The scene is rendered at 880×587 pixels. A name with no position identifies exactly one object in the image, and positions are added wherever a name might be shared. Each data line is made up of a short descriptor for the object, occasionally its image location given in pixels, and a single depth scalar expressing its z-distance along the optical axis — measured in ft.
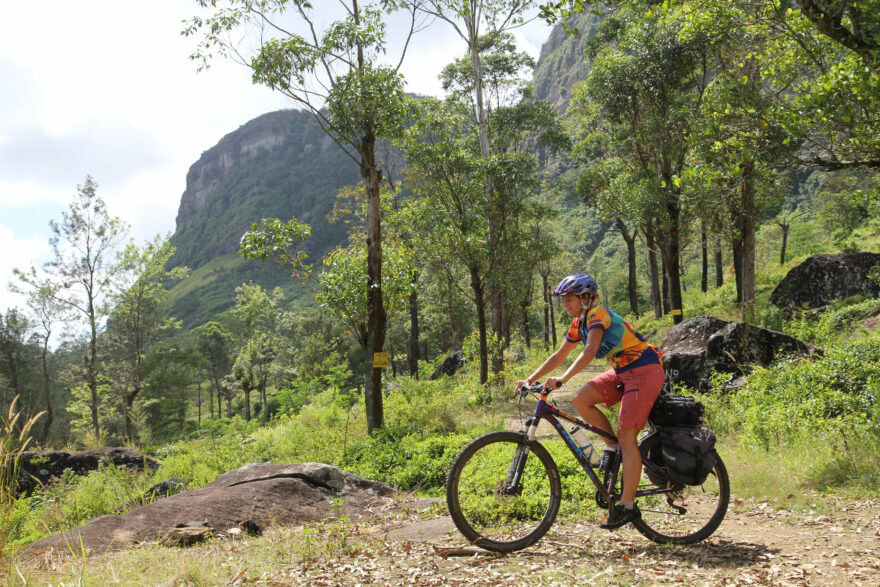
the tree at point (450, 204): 50.57
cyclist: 14.16
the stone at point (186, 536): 16.94
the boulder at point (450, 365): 84.32
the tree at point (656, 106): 60.59
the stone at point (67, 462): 38.55
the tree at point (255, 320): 114.52
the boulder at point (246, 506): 17.51
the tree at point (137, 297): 100.12
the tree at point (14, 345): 123.95
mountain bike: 14.12
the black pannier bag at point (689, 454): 14.06
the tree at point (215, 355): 230.89
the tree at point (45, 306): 99.27
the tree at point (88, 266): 96.32
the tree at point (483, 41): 59.47
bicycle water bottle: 14.74
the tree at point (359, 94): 36.32
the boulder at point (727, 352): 33.91
